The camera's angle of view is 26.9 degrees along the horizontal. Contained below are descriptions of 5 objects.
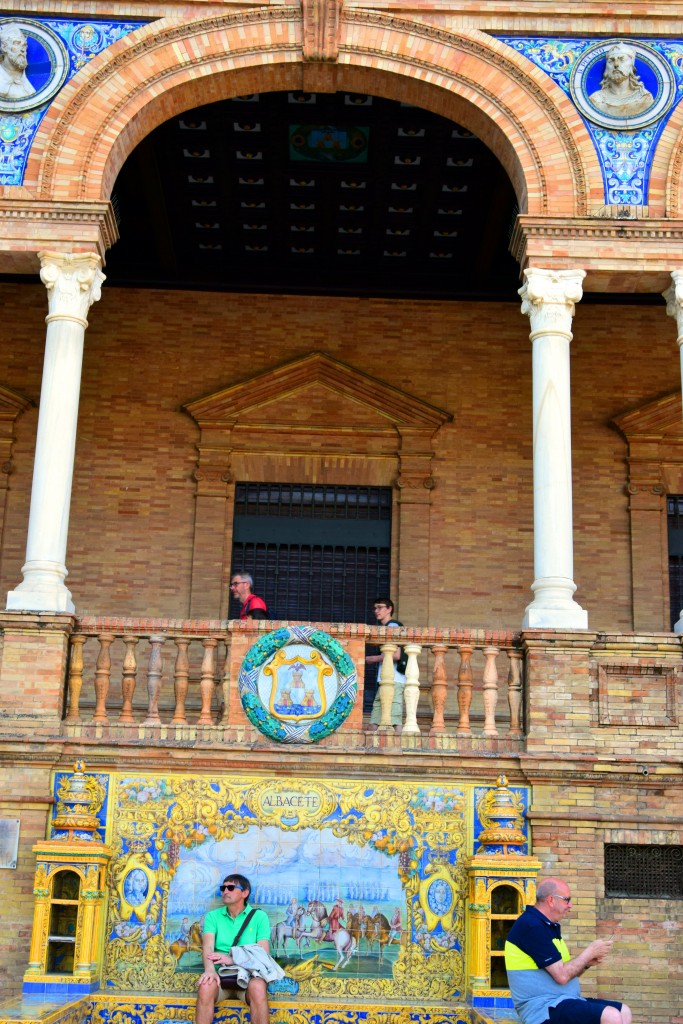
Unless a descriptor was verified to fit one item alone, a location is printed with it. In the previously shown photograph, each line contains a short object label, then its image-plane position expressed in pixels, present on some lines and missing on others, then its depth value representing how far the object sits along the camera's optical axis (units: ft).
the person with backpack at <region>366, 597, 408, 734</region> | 38.45
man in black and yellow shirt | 26.04
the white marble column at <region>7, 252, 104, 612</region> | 38.63
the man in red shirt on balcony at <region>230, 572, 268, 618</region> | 40.55
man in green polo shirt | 32.37
